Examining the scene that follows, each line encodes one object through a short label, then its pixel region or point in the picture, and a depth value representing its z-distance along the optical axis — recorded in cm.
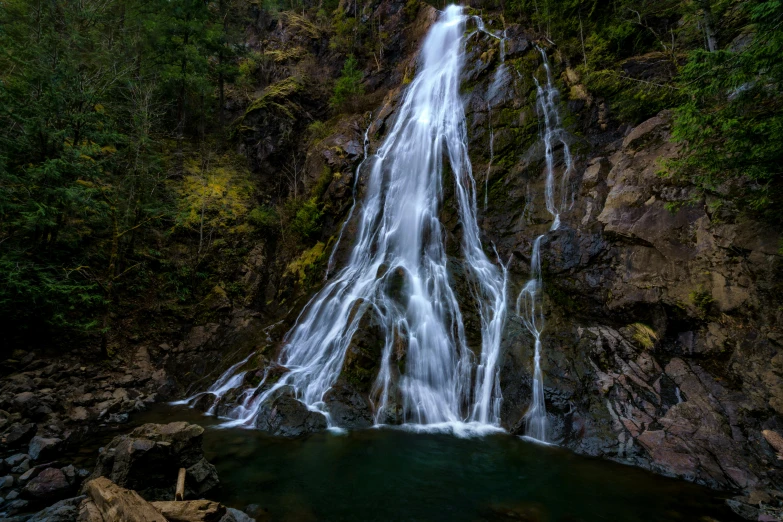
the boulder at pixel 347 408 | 847
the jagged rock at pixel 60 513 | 422
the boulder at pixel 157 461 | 504
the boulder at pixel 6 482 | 512
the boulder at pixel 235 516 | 435
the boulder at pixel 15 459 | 568
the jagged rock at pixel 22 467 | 561
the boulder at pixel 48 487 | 494
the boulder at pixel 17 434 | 641
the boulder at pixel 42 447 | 618
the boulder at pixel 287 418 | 796
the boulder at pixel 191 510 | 401
